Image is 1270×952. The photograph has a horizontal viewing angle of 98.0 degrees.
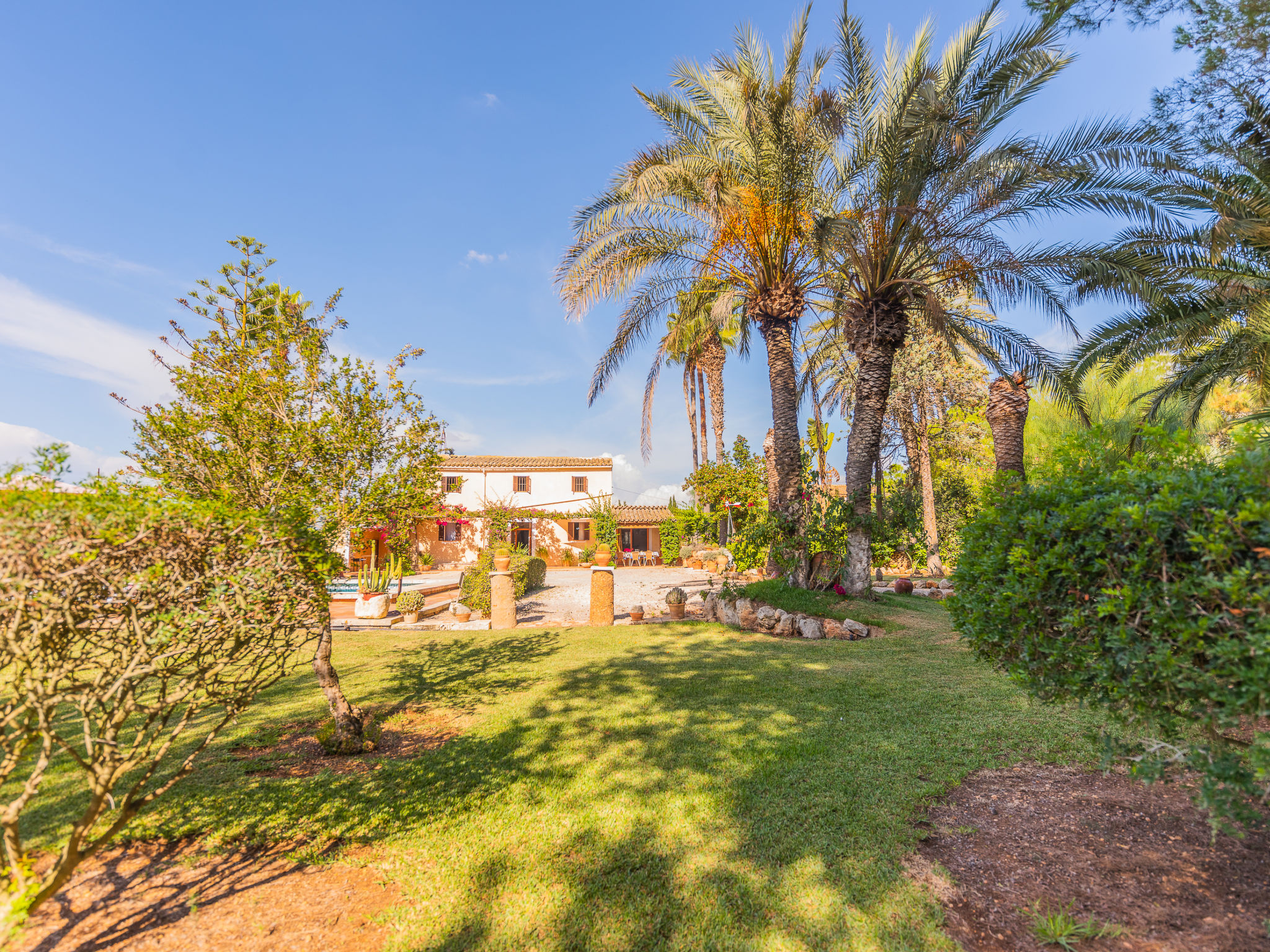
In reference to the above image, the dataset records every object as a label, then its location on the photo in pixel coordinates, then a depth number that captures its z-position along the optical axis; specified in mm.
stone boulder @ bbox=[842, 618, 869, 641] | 9273
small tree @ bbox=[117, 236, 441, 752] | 4754
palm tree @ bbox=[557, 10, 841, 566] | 10242
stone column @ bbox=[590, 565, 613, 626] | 11383
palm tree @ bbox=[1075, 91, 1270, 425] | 8164
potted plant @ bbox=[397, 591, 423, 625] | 12438
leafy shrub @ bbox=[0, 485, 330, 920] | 2176
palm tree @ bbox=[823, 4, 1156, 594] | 8516
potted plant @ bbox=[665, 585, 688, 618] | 11398
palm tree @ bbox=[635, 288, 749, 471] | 13586
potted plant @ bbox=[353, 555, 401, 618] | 13047
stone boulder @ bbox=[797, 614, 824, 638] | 9359
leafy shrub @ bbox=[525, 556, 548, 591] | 17311
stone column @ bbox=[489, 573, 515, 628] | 11109
